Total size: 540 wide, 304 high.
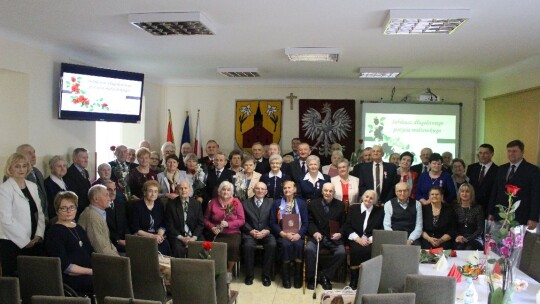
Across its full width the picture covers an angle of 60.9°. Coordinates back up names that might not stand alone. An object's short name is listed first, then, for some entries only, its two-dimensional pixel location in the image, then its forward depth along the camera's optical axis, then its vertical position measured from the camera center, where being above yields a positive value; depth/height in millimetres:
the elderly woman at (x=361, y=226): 5582 -916
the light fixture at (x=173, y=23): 4344 +1222
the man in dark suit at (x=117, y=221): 5301 -893
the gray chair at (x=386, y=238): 4732 -869
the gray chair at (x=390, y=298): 2674 -847
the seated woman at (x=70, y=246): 3898 -890
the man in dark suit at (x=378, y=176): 6699 -333
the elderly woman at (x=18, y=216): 4402 -738
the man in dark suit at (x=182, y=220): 5625 -917
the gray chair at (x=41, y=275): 3369 -984
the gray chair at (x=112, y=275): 3475 -999
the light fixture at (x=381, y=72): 7768 +1416
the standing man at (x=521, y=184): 5500 -311
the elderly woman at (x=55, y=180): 5488 -457
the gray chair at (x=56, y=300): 2506 -871
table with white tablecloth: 3346 -1011
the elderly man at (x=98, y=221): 4430 -758
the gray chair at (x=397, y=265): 4031 -975
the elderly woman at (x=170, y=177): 6367 -431
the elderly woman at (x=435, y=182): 6266 -367
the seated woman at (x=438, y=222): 5625 -816
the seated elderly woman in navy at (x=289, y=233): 5684 -1050
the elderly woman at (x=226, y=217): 5770 -886
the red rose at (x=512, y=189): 3406 -230
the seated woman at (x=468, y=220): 5574 -778
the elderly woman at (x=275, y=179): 6379 -403
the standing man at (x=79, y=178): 5977 -462
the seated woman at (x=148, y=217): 5430 -852
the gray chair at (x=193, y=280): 3500 -1020
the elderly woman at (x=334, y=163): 7109 -170
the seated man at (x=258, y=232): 5770 -1068
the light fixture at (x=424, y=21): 4133 +1273
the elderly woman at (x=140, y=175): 6277 -408
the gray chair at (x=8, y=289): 2834 -915
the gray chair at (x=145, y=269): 4020 -1100
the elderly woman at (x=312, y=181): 6282 -409
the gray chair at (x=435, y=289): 3066 -893
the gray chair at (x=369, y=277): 3330 -929
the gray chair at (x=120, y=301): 2559 -871
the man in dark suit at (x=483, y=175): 6469 -262
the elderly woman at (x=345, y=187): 6366 -478
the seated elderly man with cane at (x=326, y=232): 5598 -1018
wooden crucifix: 10008 +1167
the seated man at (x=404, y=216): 5699 -762
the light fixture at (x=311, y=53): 6020 +1316
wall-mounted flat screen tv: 6309 +727
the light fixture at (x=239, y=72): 8078 +1403
